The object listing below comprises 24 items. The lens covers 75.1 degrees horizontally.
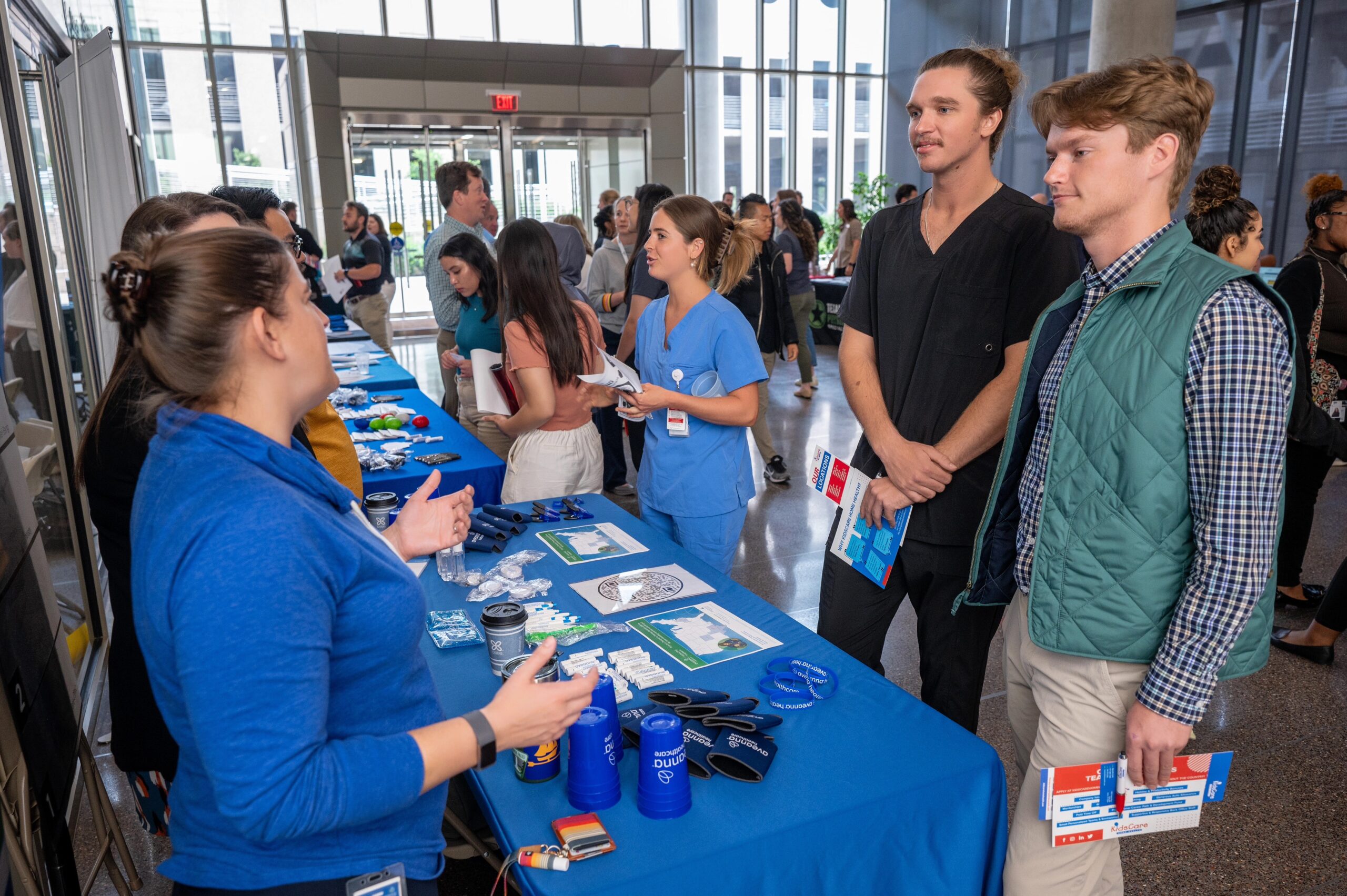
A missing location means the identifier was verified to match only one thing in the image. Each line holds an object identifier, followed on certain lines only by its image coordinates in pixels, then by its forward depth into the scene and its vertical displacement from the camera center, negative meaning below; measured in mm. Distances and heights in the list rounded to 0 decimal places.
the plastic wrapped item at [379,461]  3209 -806
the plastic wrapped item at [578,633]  1790 -805
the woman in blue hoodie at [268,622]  885 -398
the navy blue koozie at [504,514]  2533 -792
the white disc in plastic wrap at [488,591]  2016 -801
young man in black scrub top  1893 -258
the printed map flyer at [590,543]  2275 -812
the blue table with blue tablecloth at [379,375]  4801 -765
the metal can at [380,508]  2271 -690
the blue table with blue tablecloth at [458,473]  3068 -830
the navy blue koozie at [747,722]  1429 -787
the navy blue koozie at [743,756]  1335 -797
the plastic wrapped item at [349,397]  4277 -762
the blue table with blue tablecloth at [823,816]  1187 -826
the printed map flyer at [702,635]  1739 -815
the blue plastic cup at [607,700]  1306 -679
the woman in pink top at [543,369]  2920 -445
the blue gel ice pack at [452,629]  1787 -802
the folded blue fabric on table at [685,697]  1504 -785
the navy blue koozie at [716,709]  1479 -789
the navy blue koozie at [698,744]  1353 -803
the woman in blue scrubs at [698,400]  2596 -484
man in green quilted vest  1250 -363
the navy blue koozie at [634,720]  1423 -794
